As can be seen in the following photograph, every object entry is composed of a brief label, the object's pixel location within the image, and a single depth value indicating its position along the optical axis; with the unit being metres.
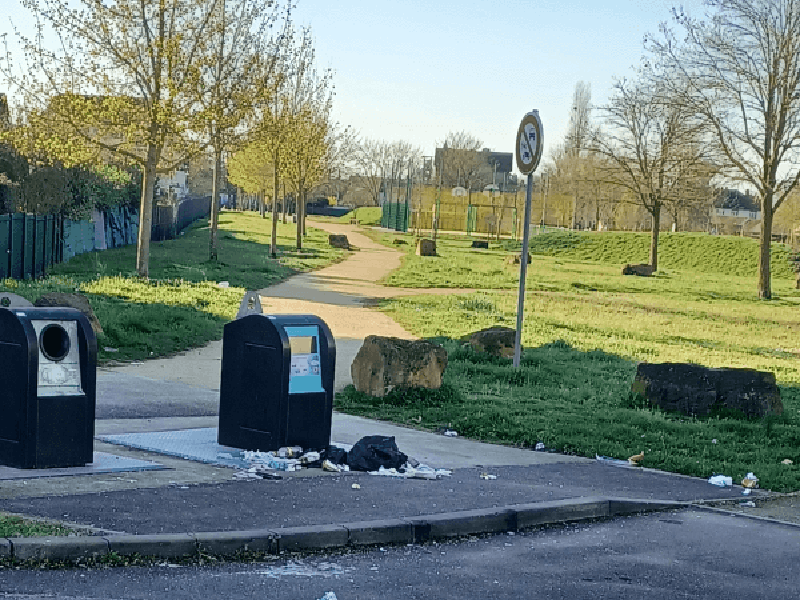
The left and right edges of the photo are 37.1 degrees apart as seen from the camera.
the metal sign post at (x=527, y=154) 14.28
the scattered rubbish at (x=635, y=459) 9.80
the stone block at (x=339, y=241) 54.72
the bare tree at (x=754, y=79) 38.19
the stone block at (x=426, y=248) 51.44
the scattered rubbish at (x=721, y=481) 9.08
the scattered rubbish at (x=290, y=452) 8.55
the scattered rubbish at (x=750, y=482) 9.00
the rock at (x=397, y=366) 12.13
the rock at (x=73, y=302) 14.14
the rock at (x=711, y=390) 11.91
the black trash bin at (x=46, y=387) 7.61
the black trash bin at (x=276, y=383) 8.68
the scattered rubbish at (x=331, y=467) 8.37
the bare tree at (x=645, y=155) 48.09
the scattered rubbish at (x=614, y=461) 9.78
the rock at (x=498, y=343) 15.95
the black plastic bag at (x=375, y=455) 8.50
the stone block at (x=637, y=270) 50.72
